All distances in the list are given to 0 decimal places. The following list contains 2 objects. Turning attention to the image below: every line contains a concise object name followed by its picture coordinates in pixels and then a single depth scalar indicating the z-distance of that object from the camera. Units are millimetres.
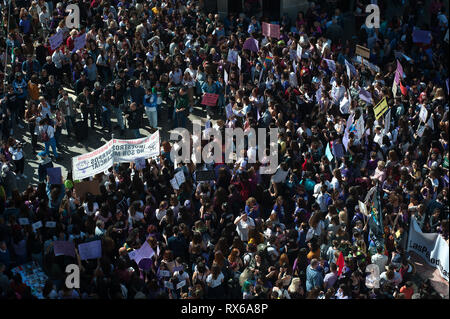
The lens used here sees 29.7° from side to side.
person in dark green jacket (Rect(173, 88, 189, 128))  22609
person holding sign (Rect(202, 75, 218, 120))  22531
